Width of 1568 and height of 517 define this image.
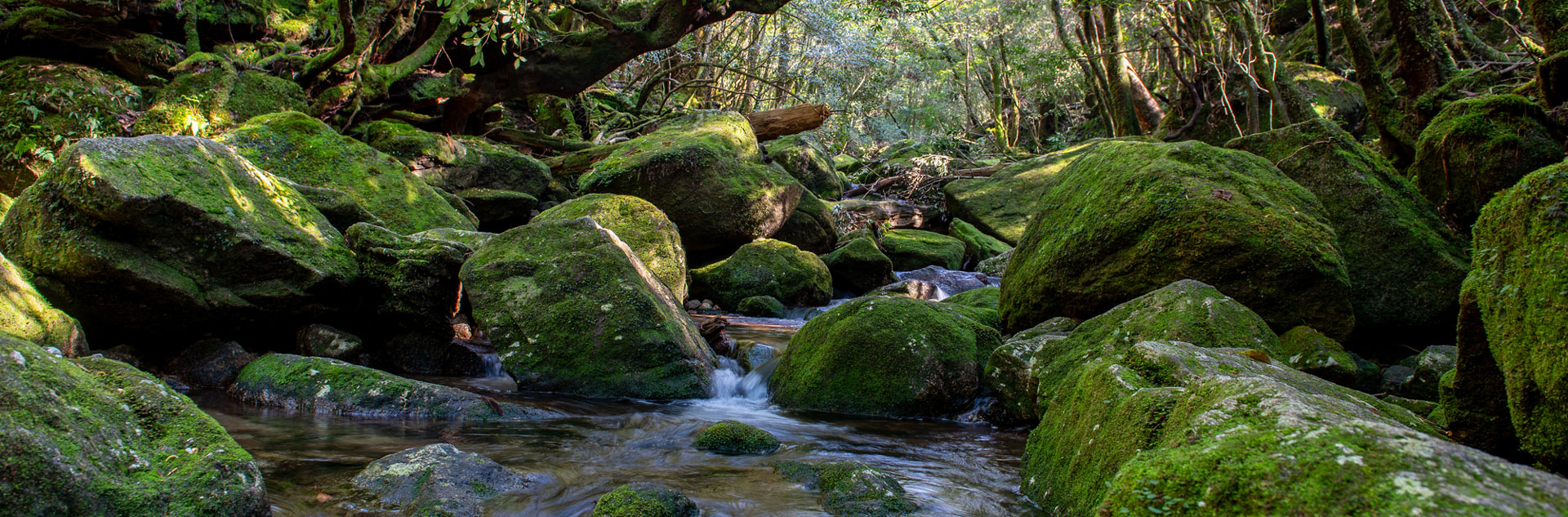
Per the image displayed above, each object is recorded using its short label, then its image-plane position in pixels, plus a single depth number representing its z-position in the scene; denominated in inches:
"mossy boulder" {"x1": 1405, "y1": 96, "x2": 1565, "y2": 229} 232.5
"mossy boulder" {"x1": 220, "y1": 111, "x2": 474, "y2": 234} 329.1
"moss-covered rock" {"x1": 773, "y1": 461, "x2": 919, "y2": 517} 144.1
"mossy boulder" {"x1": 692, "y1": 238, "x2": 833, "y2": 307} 446.6
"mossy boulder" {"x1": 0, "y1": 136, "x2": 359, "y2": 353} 206.7
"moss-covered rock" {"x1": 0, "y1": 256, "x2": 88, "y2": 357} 177.3
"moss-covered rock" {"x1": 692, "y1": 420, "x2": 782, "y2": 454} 191.0
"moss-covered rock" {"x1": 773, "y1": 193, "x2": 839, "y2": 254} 557.0
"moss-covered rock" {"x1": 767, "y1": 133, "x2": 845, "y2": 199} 749.9
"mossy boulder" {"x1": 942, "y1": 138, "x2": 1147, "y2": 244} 656.4
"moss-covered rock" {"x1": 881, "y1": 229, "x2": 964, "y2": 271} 578.9
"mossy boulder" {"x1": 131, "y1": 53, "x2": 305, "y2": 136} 366.6
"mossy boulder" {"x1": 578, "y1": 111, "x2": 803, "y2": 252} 463.5
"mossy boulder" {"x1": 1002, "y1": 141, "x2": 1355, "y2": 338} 211.6
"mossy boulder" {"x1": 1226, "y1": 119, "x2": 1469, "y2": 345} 236.2
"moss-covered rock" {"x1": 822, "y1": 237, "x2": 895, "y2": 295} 500.7
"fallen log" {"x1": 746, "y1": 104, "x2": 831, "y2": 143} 644.7
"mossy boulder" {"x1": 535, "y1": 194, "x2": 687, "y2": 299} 370.6
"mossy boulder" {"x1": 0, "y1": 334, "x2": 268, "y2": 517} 92.4
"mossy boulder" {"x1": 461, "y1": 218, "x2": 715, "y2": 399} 242.1
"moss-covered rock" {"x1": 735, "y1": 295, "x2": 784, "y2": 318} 425.4
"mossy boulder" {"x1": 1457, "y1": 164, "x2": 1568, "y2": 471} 87.0
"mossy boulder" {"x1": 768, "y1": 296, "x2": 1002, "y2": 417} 233.8
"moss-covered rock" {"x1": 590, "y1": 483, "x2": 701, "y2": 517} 130.6
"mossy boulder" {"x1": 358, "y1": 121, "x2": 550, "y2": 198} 432.1
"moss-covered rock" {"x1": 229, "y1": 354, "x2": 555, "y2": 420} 207.5
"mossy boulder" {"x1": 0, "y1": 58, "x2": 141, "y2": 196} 325.1
